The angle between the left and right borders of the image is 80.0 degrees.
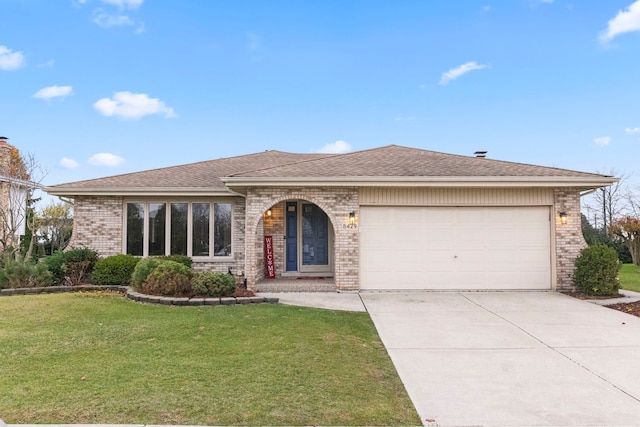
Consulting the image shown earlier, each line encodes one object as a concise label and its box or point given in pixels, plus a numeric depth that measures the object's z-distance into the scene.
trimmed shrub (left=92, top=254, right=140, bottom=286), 9.85
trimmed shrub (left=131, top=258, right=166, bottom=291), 8.81
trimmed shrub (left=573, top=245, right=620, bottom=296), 9.02
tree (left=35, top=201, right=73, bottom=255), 16.52
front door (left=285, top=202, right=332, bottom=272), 11.79
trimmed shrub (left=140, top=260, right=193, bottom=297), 8.41
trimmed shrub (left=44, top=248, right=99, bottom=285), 9.91
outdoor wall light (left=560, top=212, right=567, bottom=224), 9.83
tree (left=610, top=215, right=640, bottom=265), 19.42
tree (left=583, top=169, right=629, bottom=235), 27.89
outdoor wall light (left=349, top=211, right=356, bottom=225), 9.80
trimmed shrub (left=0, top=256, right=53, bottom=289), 9.45
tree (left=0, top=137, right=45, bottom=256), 12.88
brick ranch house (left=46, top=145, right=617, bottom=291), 9.53
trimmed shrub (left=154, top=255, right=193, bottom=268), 10.58
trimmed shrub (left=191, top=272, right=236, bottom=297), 8.37
